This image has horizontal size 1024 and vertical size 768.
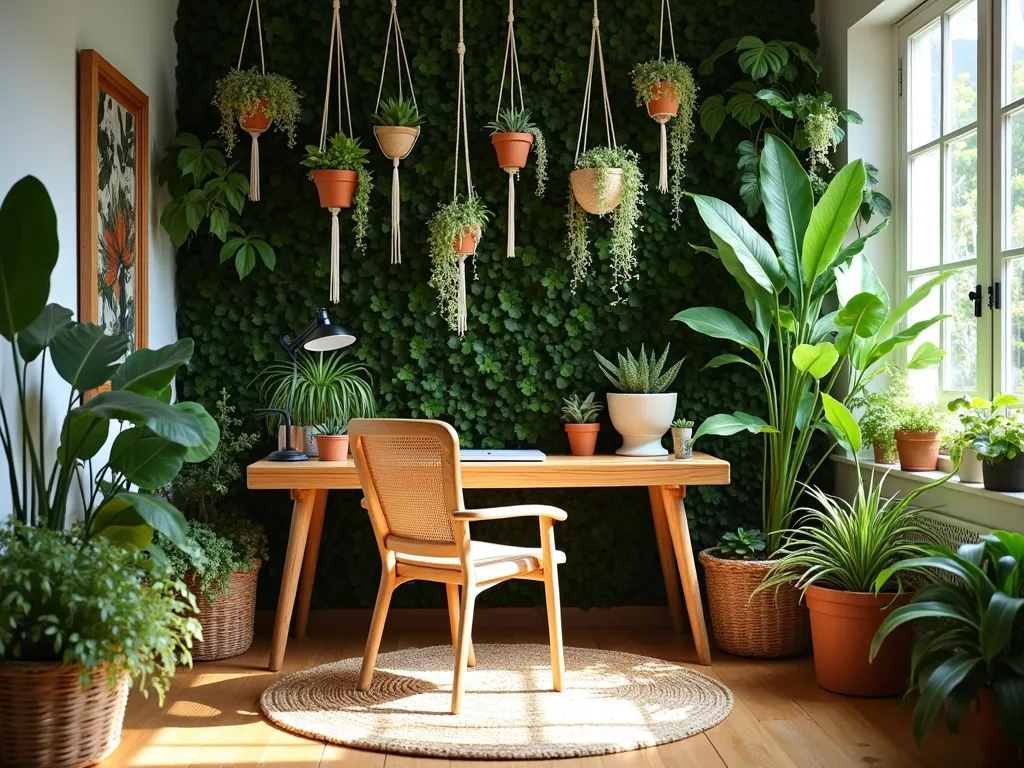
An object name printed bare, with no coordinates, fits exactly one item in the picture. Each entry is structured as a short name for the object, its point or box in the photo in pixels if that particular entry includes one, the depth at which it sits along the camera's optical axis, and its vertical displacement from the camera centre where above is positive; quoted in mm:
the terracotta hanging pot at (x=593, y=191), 4211 +775
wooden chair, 3170 -462
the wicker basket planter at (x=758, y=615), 3893 -886
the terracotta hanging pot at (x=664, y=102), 4246 +1145
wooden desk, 3775 -368
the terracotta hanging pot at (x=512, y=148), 4207 +946
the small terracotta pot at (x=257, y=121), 4160 +1045
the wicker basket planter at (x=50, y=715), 2613 -858
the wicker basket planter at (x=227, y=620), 3832 -891
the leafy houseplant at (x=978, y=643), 2551 -684
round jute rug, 2986 -1033
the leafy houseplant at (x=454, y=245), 4207 +553
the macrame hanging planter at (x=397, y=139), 4199 +981
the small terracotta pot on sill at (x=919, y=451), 3736 -256
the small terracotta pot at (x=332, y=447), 3975 -253
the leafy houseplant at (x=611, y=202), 4215 +737
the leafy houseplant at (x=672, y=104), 4254 +1143
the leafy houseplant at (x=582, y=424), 4273 -179
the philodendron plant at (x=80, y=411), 2686 -80
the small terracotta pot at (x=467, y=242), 4223 +566
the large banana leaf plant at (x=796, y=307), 3686 +269
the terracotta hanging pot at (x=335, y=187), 4168 +779
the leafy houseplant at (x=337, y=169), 4172 +857
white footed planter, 4211 -160
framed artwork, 3416 +640
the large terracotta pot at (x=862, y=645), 3342 -859
